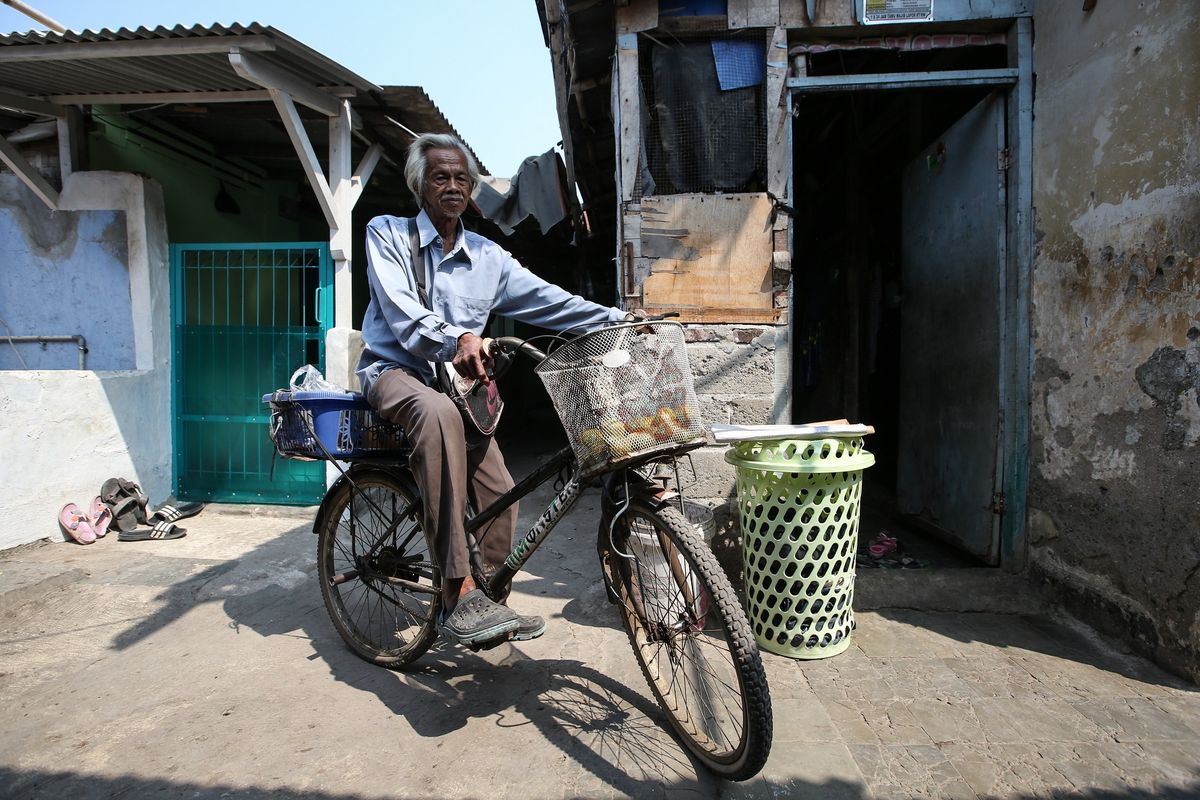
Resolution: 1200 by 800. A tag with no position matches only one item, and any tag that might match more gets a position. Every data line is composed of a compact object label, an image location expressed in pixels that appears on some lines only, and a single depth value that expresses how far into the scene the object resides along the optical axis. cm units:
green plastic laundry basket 286
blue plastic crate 263
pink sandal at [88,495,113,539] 488
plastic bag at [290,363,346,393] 273
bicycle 194
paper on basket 281
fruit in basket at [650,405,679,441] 194
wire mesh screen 382
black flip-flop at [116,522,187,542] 483
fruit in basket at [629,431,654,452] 193
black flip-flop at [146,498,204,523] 516
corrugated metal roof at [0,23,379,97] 449
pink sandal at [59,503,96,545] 471
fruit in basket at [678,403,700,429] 197
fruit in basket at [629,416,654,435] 193
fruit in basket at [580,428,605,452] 196
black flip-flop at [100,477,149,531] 501
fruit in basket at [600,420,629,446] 193
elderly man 238
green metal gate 573
